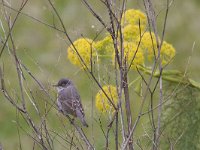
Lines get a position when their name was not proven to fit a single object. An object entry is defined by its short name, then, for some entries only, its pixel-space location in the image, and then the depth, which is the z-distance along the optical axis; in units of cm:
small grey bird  927
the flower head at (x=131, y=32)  787
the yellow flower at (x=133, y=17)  808
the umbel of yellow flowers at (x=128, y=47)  763
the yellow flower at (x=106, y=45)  782
